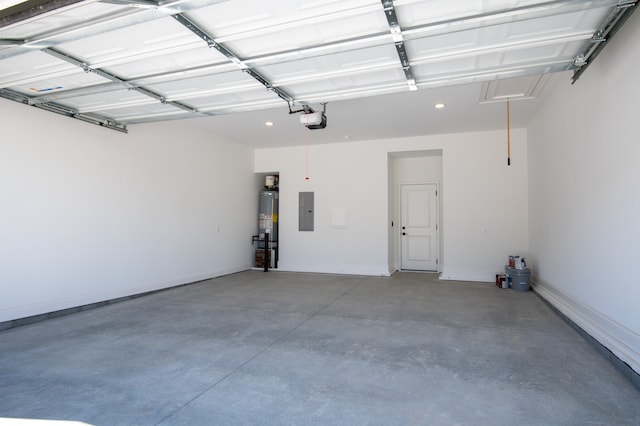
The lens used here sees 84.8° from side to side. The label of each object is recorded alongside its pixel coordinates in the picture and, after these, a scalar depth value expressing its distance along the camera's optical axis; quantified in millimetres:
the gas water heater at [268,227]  8648
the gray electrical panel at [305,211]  8398
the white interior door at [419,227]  8273
